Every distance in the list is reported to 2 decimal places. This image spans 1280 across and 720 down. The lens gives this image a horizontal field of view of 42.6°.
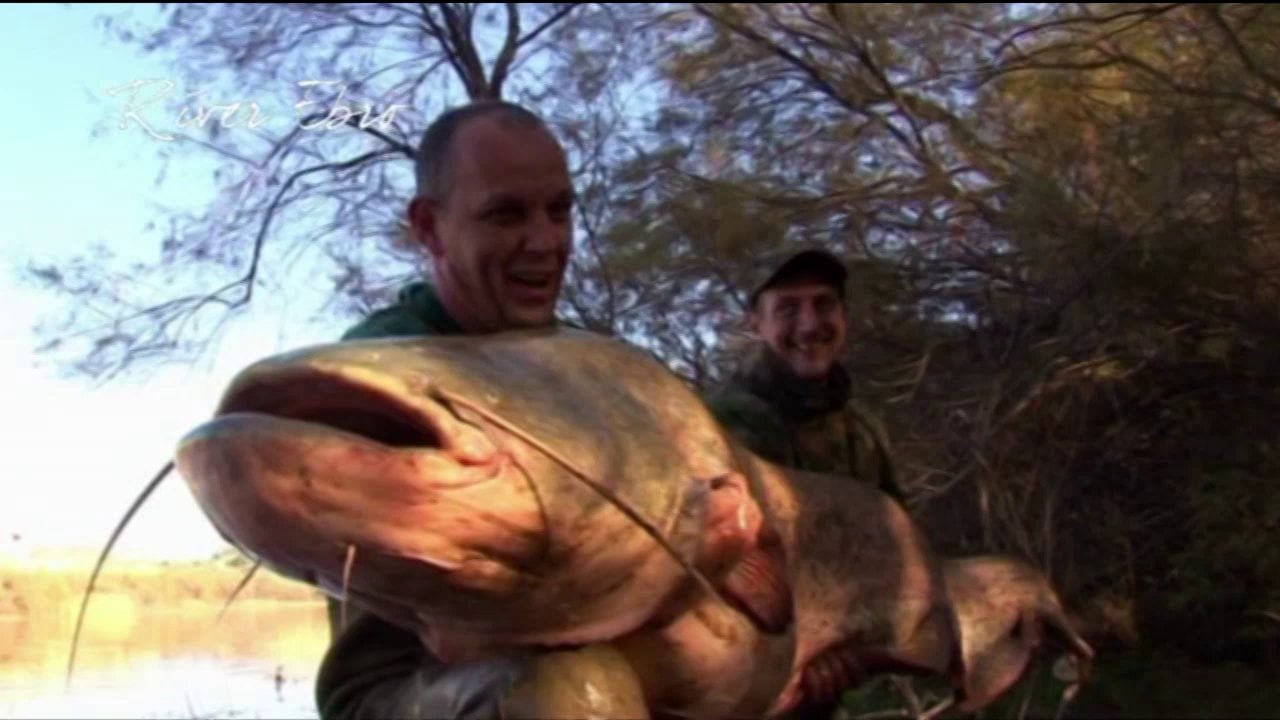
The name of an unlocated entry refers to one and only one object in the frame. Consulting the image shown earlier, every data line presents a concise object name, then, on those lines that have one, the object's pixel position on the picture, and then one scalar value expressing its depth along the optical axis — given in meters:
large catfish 1.71
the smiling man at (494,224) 2.30
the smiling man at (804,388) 3.46
